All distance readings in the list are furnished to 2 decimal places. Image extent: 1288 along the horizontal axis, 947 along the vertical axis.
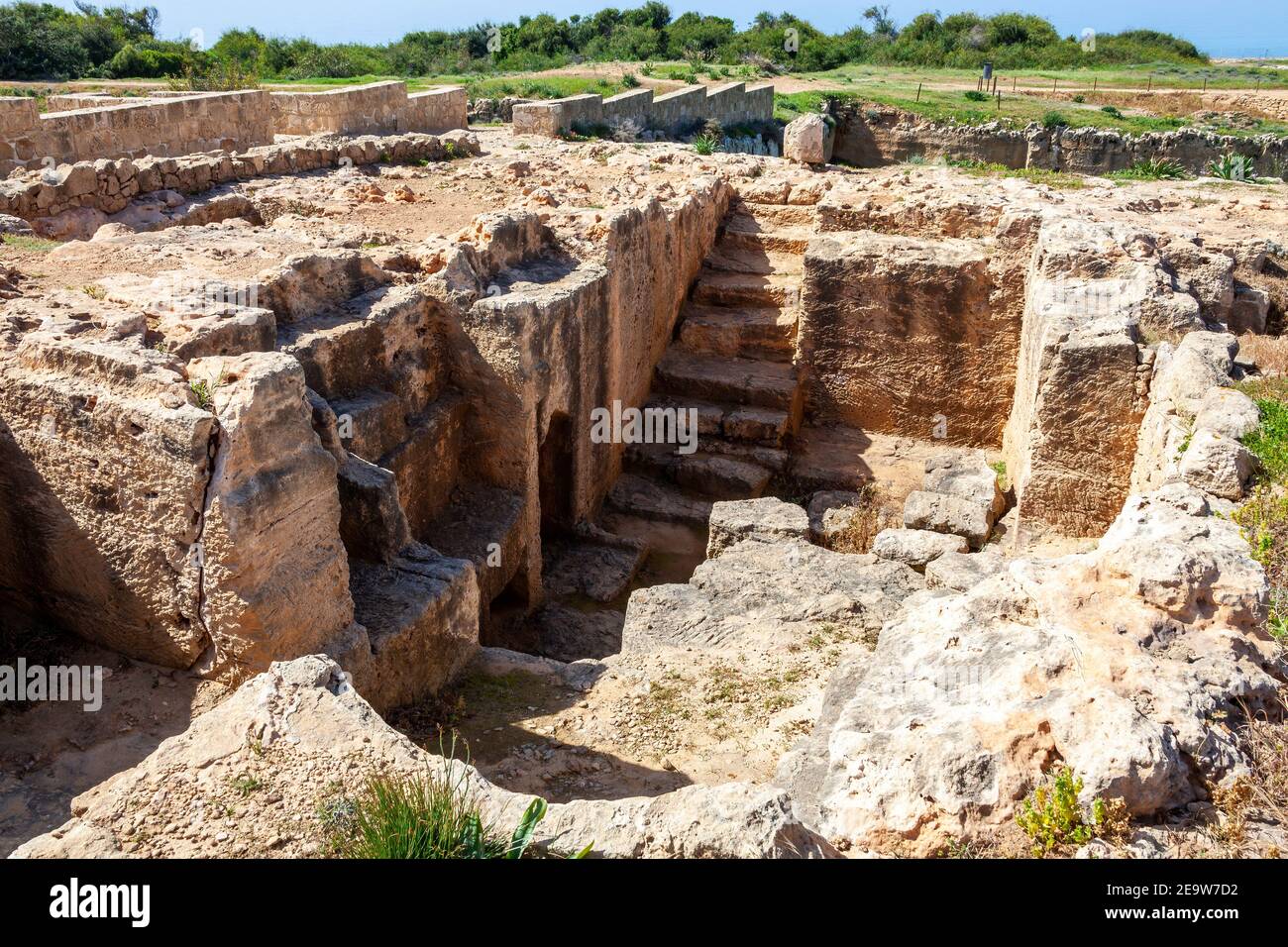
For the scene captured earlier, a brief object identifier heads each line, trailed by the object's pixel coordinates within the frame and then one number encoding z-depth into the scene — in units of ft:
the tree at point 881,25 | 142.41
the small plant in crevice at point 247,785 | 11.06
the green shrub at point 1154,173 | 52.65
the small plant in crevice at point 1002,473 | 31.58
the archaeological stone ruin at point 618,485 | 11.69
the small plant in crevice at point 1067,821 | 10.49
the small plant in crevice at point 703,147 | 51.63
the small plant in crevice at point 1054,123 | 78.33
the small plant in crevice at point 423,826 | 9.52
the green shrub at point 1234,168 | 58.49
